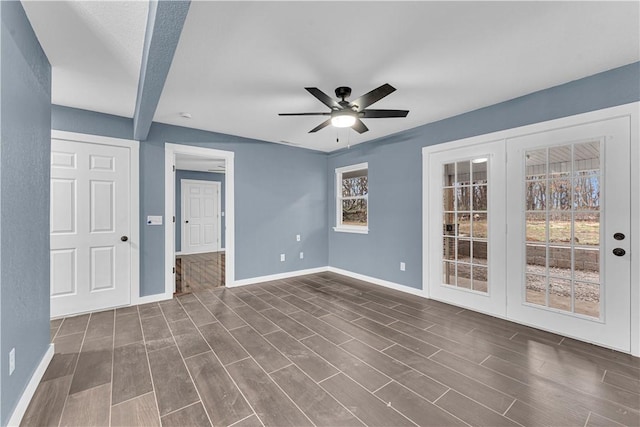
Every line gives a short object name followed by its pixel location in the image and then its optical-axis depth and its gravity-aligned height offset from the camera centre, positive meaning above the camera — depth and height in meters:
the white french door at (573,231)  2.48 -0.18
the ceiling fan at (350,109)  2.46 +1.02
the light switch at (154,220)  3.86 -0.06
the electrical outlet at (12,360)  1.62 -0.85
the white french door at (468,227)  3.28 -0.17
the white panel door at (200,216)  7.92 -0.02
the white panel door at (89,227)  3.26 -0.13
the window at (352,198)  5.11 +0.31
